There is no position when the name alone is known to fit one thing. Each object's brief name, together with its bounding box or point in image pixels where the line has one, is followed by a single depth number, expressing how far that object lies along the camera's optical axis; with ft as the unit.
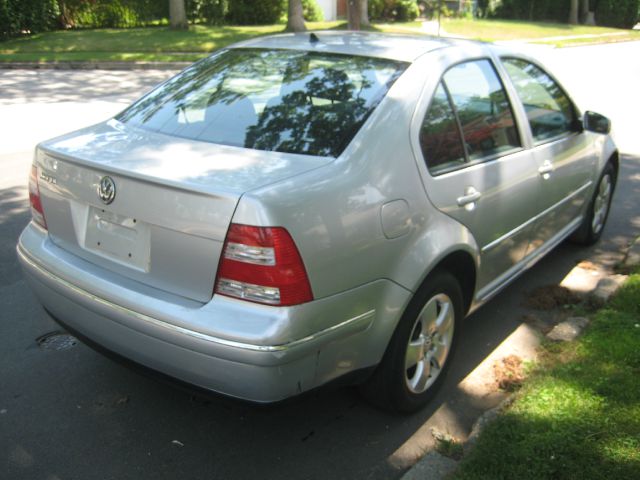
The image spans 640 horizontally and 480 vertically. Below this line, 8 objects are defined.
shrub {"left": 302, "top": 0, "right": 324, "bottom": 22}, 97.30
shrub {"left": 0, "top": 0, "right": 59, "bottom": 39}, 71.15
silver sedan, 8.04
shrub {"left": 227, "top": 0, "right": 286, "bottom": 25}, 89.20
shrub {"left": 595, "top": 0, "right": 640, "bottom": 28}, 121.90
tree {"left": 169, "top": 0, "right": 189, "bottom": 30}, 76.64
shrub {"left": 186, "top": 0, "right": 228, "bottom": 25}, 87.76
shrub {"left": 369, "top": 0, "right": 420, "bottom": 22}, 105.09
